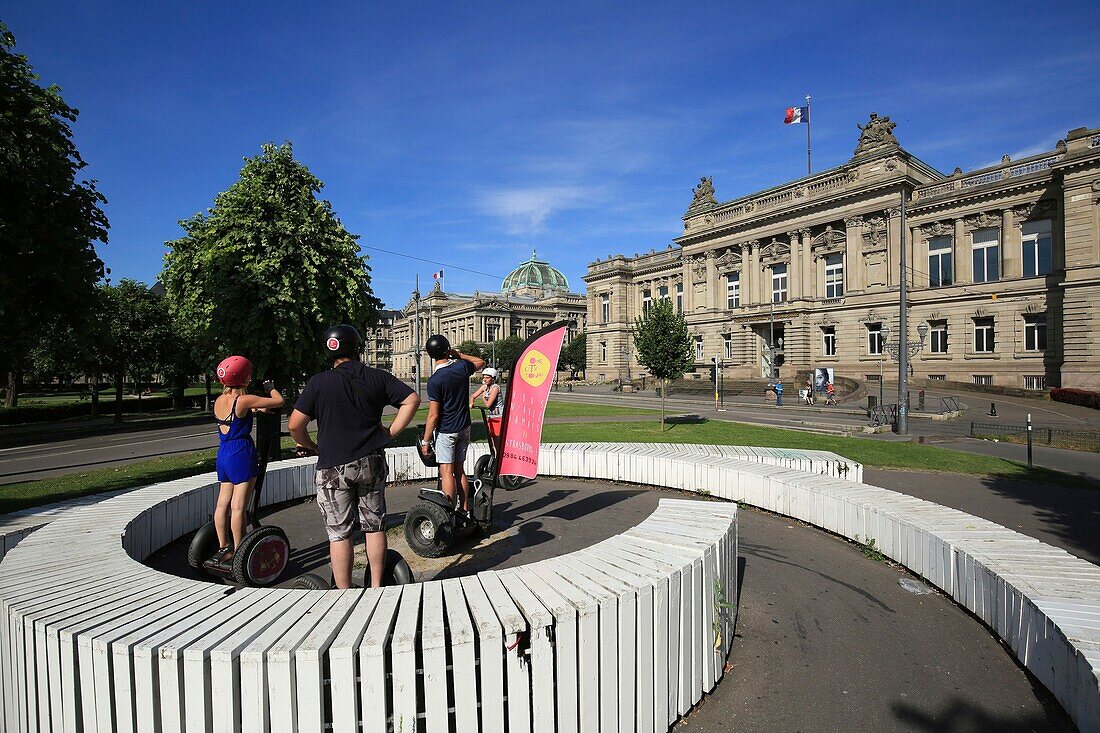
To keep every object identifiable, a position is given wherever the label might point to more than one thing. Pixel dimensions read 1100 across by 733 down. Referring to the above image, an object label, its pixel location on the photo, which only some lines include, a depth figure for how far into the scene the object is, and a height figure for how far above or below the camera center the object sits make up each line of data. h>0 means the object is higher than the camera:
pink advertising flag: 5.88 -0.45
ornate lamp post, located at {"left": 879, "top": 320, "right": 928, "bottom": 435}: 19.73 -0.46
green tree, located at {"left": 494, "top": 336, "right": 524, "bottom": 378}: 91.69 +1.61
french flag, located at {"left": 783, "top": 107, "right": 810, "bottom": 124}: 46.25 +20.19
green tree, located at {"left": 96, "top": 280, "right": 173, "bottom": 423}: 27.73 +1.85
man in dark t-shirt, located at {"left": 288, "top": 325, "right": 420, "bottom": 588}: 4.11 -0.63
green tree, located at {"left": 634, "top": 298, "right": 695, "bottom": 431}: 22.98 +0.54
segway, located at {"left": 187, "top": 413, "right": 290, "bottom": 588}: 4.85 -1.80
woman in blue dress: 5.16 -0.82
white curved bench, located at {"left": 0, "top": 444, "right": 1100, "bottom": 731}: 2.44 -1.43
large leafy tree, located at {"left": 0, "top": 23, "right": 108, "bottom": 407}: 7.98 +2.37
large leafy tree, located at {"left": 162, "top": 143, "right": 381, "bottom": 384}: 11.09 +1.99
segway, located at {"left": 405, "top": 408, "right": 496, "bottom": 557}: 6.00 -1.84
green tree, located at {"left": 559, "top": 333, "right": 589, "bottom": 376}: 84.94 +0.46
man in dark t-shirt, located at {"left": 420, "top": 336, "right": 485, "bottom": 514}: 6.17 -0.56
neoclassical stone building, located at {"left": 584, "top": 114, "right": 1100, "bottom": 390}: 32.97 +6.33
